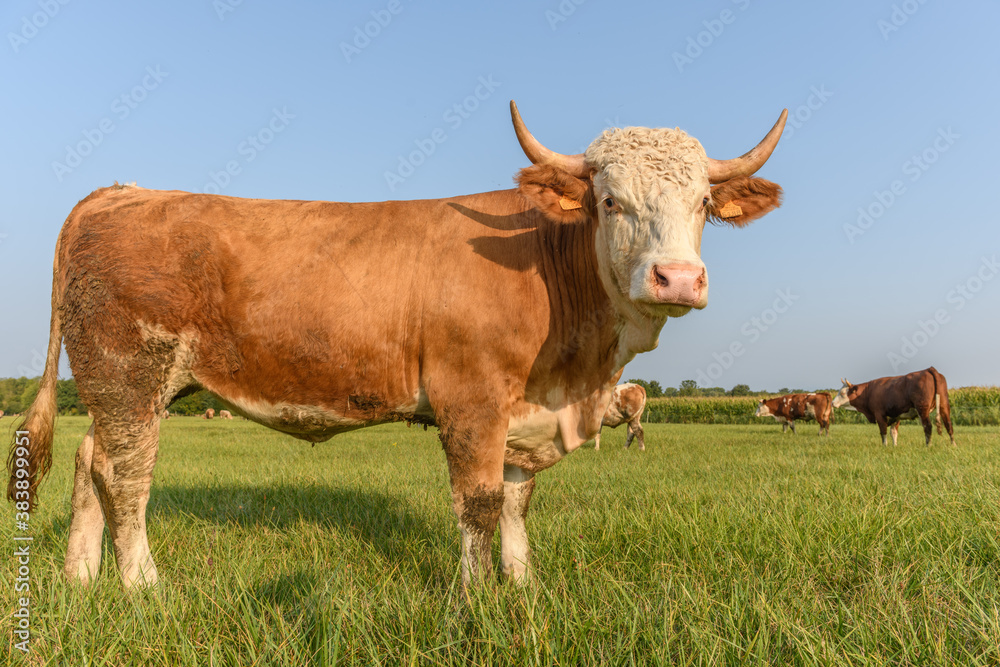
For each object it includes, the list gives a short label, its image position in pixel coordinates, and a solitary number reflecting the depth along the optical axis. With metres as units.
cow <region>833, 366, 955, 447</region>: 17.11
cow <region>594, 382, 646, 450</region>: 16.36
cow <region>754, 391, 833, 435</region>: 22.73
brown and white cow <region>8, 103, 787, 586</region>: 3.54
